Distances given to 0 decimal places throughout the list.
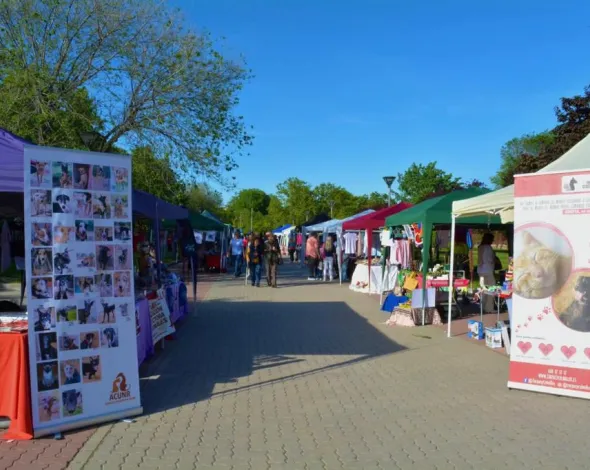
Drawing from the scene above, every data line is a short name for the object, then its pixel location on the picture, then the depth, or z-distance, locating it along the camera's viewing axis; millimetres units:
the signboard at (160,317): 8055
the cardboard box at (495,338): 8562
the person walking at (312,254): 22203
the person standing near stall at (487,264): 12125
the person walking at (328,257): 21719
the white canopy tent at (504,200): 7023
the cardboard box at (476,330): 9422
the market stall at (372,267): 15617
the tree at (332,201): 55000
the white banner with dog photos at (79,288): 4746
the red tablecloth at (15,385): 4668
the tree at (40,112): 15914
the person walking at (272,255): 18797
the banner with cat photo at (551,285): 5855
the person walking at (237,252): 23422
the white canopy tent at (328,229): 20680
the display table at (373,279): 15570
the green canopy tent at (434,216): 10344
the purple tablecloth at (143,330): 6984
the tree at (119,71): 16531
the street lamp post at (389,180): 21898
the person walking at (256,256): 18531
